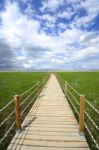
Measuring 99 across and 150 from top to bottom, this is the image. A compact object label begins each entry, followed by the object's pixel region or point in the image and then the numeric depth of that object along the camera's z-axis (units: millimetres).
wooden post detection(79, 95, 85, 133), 2412
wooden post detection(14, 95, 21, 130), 2500
